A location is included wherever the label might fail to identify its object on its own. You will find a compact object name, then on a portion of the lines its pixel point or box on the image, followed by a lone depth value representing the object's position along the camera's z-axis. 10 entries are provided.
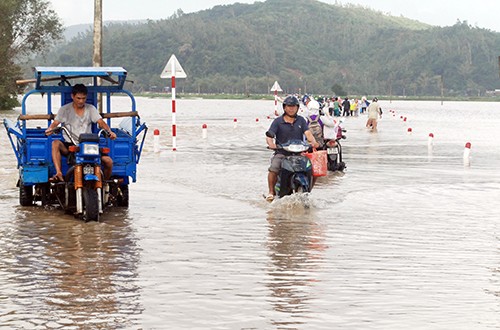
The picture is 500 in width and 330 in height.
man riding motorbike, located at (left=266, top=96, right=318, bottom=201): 13.62
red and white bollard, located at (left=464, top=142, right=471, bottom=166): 23.03
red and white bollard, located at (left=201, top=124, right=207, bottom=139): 33.88
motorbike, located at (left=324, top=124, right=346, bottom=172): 20.34
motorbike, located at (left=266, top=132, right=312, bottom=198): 13.26
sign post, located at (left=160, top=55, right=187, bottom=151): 26.22
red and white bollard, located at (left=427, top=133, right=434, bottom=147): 29.32
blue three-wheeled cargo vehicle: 11.60
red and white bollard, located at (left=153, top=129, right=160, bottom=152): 25.49
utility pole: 27.14
